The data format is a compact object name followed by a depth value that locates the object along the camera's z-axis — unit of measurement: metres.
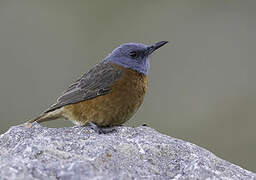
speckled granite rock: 7.83
